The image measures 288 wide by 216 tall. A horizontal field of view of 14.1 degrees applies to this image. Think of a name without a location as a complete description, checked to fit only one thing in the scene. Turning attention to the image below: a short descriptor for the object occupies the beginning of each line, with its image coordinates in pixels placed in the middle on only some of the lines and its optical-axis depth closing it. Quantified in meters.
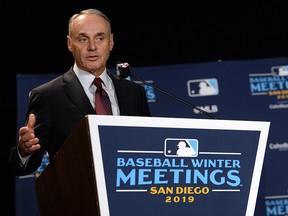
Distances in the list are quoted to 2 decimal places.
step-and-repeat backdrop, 7.91
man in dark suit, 4.57
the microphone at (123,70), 4.33
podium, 3.43
